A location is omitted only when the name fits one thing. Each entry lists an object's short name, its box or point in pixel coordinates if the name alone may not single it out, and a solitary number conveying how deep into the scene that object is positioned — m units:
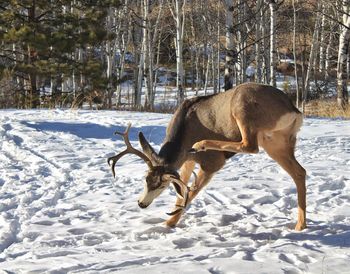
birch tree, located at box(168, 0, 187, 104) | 19.91
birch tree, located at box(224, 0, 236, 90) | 15.43
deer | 4.98
